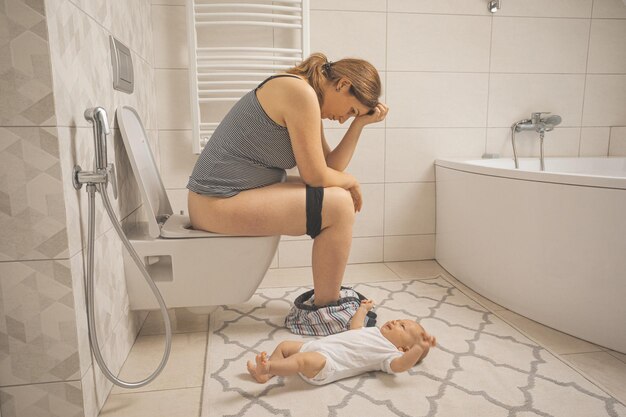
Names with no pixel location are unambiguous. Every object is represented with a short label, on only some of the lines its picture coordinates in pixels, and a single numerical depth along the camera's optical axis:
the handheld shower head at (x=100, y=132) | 0.98
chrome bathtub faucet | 2.23
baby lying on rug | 1.16
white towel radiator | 1.87
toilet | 1.35
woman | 1.33
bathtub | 1.34
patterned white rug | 1.08
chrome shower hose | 0.95
